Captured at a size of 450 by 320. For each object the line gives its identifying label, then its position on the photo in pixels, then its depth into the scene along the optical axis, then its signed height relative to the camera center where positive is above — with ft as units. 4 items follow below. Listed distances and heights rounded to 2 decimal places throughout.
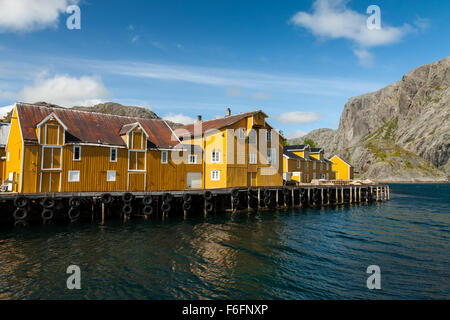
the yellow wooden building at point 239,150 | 134.00 +13.85
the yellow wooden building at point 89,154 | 97.09 +9.63
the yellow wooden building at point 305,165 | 197.88 +10.85
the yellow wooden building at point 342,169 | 261.85 +9.13
